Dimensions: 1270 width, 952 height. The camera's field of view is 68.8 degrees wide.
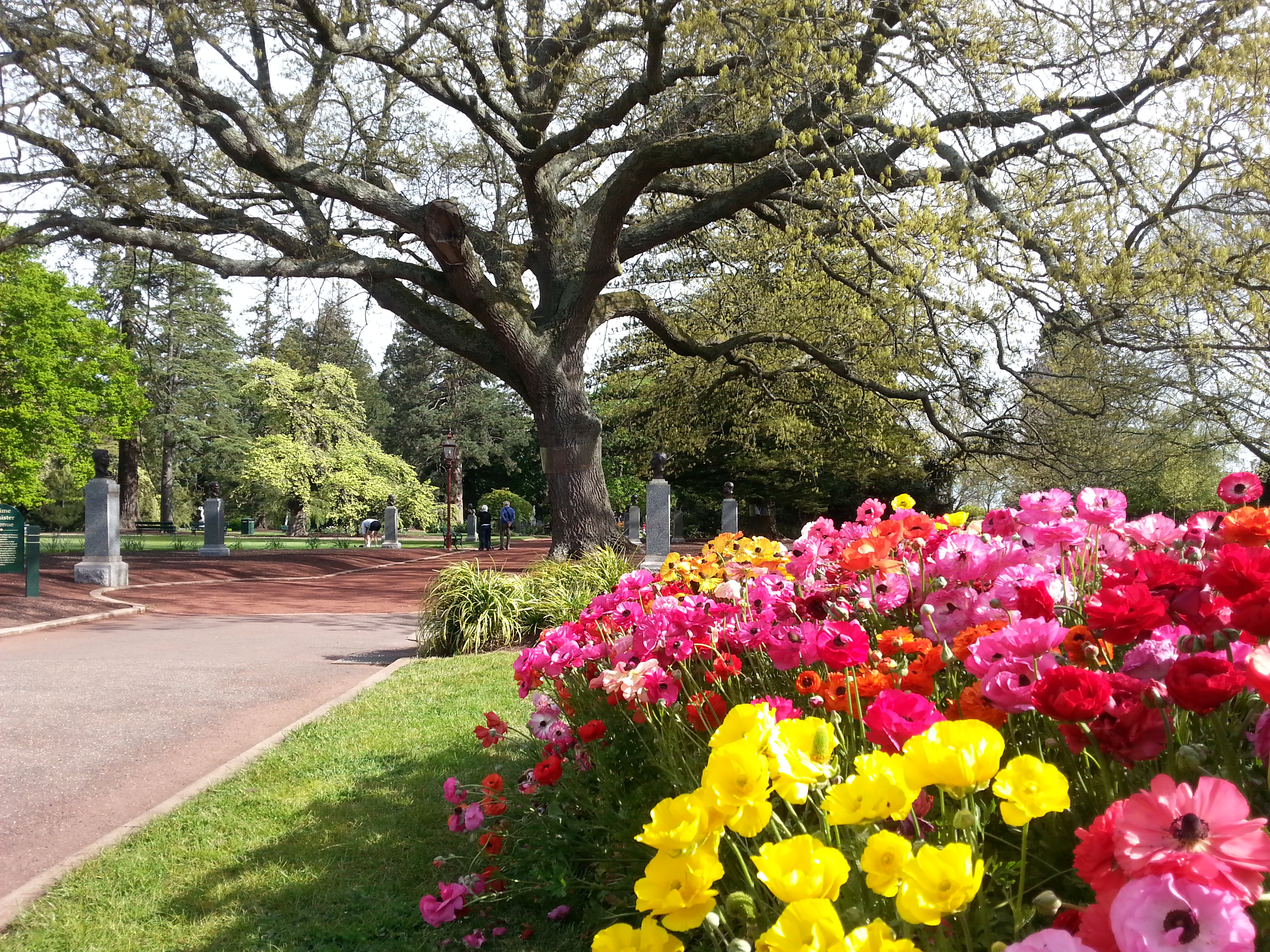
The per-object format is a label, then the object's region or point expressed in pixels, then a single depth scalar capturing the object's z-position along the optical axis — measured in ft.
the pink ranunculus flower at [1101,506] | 9.66
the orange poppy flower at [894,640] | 8.07
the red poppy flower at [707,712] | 9.71
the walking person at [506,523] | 91.61
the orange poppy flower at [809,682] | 7.77
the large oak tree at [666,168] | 29.27
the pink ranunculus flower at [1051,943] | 3.73
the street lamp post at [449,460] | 106.73
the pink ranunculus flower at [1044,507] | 9.84
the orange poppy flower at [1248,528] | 7.35
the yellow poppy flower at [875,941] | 4.30
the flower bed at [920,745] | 4.25
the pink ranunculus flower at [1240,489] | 8.14
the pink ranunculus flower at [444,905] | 10.85
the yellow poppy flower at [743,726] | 5.39
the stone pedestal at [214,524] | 84.17
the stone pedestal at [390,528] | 108.37
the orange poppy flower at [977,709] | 6.21
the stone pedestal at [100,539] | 53.01
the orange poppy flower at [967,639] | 7.47
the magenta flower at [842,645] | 7.71
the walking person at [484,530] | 88.94
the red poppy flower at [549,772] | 10.82
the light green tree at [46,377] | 96.27
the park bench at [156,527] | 130.62
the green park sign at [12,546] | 44.14
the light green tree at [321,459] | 109.50
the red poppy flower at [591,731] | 10.62
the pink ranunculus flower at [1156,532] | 9.29
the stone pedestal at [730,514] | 66.40
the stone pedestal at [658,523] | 46.85
